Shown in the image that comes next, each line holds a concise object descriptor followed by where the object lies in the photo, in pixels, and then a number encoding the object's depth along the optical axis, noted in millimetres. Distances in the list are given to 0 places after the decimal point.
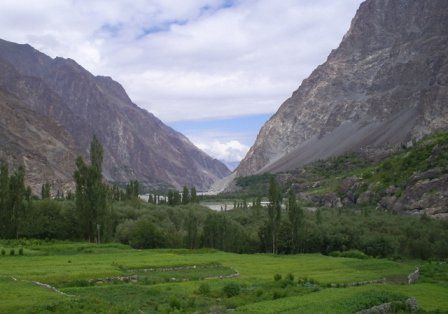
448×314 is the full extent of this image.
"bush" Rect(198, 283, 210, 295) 37225
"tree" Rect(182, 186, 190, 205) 140625
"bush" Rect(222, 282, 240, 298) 37125
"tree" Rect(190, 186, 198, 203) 138875
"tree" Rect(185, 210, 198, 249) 84812
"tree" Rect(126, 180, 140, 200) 126162
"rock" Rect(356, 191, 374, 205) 173750
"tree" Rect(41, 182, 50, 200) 118925
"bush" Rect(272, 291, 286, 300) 36125
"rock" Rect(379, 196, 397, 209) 160375
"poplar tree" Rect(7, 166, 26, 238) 83188
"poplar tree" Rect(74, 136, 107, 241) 80250
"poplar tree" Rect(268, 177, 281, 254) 85812
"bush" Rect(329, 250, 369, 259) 78825
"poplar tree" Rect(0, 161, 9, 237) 82875
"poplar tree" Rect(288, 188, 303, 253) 86812
